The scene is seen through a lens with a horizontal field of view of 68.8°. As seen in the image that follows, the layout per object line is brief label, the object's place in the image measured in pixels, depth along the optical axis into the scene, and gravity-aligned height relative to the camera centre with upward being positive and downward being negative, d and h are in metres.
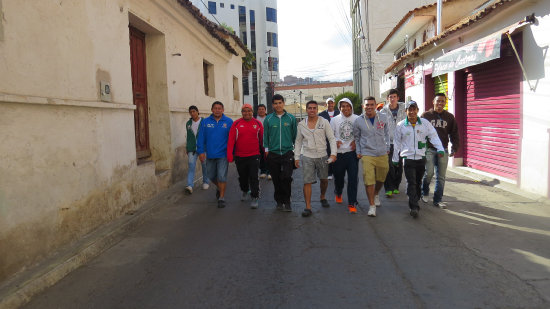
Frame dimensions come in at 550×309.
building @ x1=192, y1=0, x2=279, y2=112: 50.62 +12.54
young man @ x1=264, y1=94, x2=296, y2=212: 6.36 -0.34
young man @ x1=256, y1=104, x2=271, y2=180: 9.68 +0.24
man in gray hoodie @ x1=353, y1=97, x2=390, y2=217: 6.00 -0.34
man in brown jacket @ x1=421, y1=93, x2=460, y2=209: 6.28 -0.33
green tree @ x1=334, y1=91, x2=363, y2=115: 34.23 +2.13
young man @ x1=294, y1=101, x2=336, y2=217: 6.14 -0.32
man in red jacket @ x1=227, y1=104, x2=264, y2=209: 6.77 -0.31
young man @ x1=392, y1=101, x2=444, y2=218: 5.87 -0.34
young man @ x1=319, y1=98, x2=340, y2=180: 8.70 +0.29
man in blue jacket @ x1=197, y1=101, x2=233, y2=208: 6.93 -0.28
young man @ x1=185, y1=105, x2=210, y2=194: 8.13 -0.32
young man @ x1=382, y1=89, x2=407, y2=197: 6.93 +0.05
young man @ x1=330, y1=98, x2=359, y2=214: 6.27 -0.38
